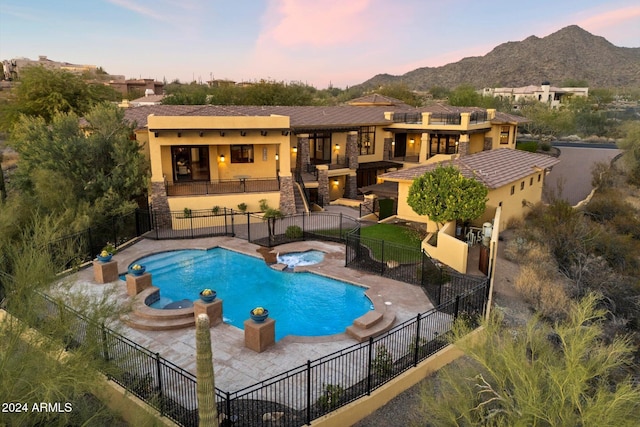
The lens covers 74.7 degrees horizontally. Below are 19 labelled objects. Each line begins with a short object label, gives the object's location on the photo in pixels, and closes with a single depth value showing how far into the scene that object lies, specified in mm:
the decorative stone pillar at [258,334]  10820
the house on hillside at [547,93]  89438
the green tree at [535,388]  5594
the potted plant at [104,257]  15203
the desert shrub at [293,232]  20688
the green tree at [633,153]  35000
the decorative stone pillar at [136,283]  14141
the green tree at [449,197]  17391
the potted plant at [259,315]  10891
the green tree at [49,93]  28172
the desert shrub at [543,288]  13867
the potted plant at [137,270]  14297
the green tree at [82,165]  19297
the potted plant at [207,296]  12062
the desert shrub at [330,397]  8508
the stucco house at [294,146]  23000
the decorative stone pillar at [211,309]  12008
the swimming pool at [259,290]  13859
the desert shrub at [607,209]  25192
